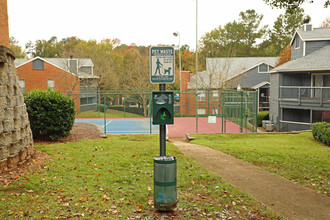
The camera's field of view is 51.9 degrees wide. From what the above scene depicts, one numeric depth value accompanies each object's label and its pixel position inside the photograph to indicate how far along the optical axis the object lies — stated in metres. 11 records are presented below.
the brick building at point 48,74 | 44.91
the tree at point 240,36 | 66.94
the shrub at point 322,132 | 18.92
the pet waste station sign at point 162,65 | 6.01
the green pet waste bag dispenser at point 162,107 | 6.01
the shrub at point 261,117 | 34.84
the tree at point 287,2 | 11.79
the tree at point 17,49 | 73.62
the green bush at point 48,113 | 14.42
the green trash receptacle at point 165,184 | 5.96
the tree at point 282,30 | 64.44
